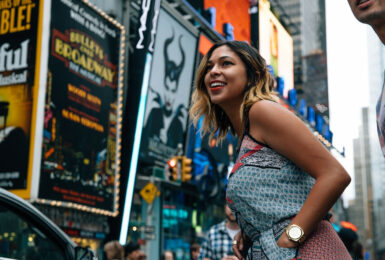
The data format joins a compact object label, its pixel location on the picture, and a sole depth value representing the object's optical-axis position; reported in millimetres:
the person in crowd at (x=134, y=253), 10659
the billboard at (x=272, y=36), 40309
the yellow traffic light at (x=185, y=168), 22144
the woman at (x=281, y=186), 2117
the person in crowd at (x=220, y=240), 7199
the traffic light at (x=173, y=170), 21688
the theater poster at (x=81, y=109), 18219
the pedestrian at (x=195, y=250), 12375
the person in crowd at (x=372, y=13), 1485
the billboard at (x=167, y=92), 23328
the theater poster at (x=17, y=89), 17594
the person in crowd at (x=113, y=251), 9833
